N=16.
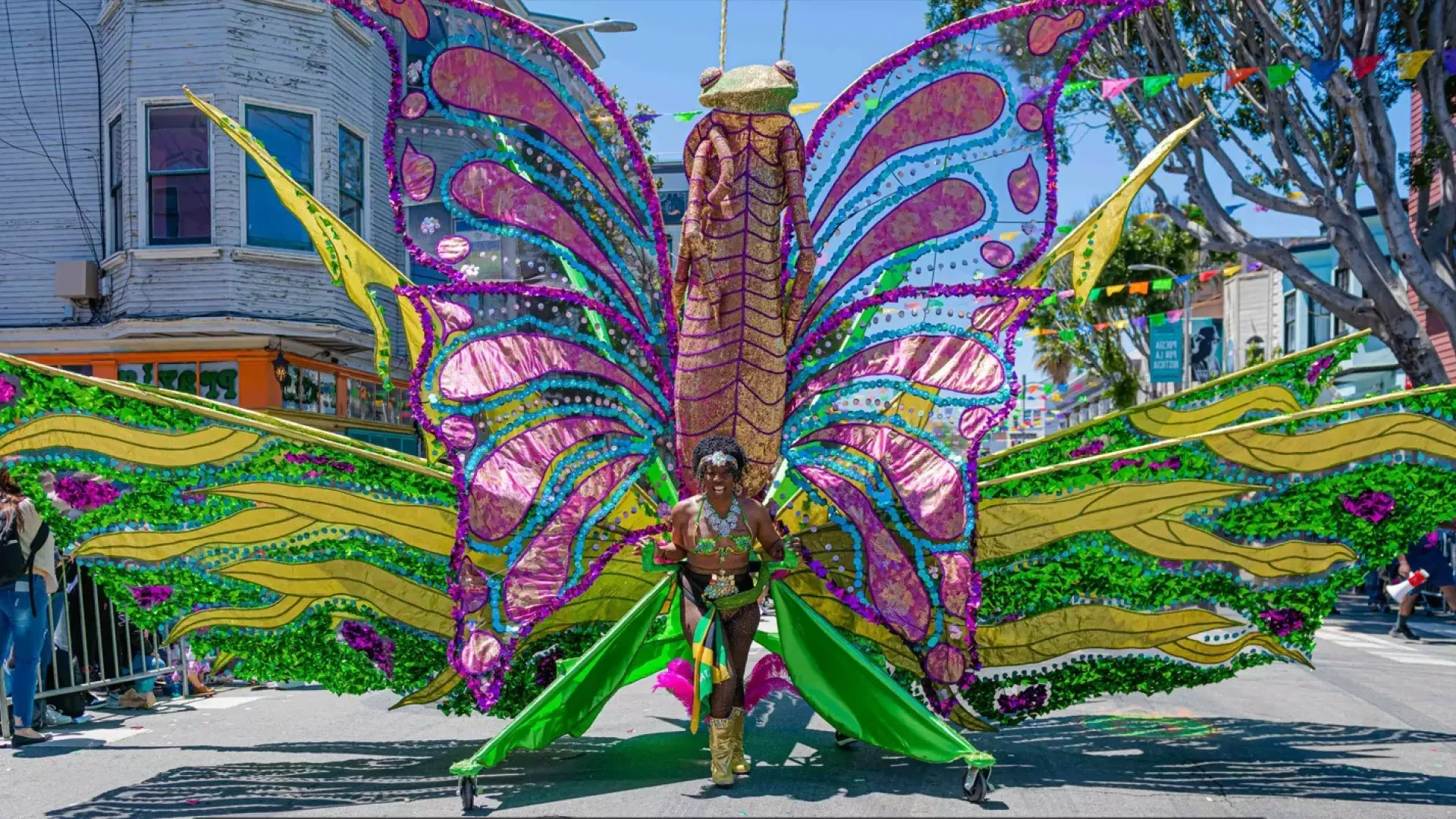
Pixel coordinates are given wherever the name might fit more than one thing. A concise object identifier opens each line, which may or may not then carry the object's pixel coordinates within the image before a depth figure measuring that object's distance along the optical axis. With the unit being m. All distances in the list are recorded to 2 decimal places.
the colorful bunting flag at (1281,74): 13.21
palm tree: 47.15
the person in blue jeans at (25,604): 7.69
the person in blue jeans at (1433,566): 14.72
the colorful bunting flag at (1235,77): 13.01
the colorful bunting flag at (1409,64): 12.50
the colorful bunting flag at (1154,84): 12.99
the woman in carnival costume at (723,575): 5.81
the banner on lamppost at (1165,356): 30.22
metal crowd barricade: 8.48
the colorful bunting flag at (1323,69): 13.10
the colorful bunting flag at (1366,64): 13.27
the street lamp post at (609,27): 15.43
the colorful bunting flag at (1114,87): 13.46
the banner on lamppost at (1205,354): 35.88
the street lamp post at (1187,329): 31.27
